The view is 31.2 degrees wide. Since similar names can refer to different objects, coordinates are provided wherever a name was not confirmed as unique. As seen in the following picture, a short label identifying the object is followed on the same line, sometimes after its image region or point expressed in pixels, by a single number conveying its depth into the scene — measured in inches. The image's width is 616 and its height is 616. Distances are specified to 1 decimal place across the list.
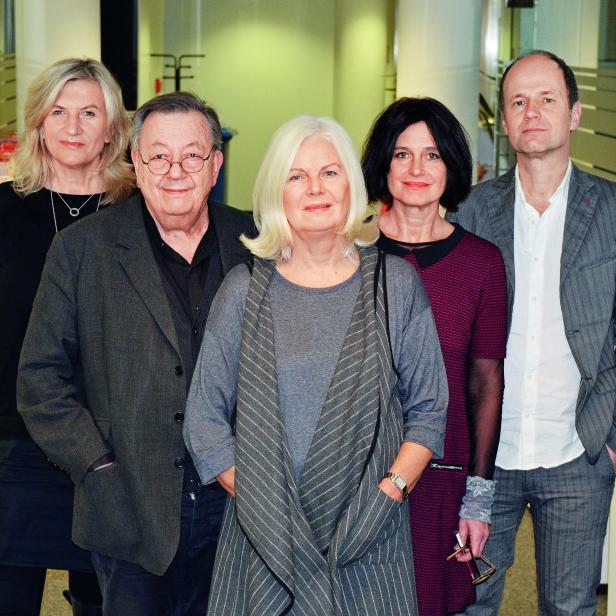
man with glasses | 99.5
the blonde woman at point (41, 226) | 112.4
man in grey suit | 109.7
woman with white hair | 91.0
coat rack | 441.4
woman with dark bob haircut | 102.3
